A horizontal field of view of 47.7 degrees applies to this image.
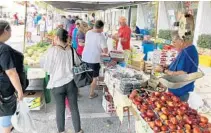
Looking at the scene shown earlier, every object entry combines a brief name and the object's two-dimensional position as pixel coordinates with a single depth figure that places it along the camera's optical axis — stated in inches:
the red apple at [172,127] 78.8
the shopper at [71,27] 336.6
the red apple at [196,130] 75.2
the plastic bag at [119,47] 209.4
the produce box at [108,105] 163.2
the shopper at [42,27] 257.4
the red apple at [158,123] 82.1
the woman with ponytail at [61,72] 118.3
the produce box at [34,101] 164.2
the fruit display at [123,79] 113.1
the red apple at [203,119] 82.4
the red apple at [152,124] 82.8
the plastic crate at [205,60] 360.8
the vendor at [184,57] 105.4
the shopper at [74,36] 273.3
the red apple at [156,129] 79.4
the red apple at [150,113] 89.0
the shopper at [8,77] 97.0
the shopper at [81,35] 231.3
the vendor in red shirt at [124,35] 234.8
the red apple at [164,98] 98.7
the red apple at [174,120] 81.5
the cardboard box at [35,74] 171.4
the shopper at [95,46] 172.9
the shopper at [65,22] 414.8
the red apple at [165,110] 87.8
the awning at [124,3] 240.8
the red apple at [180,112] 87.4
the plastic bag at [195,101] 113.0
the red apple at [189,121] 80.6
